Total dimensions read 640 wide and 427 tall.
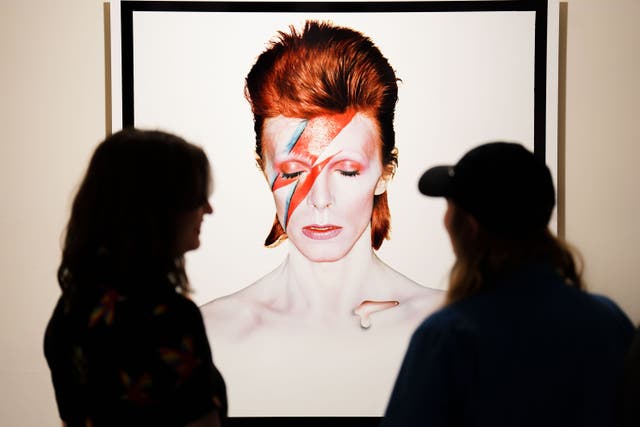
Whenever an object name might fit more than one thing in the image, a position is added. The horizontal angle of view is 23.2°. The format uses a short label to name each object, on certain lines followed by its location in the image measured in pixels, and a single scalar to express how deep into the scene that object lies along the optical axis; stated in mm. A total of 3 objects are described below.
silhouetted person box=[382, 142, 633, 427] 2796
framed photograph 4126
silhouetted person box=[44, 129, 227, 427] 2883
